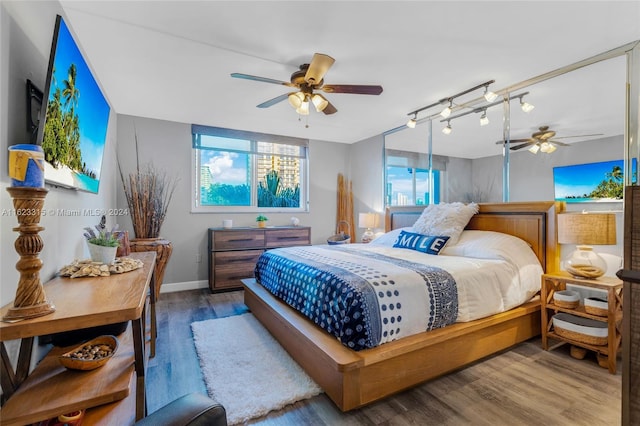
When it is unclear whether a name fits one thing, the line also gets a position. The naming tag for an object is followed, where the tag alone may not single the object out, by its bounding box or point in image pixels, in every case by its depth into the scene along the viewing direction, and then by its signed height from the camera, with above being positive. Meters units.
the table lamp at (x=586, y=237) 2.08 -0.19
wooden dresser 4.00 -0.57
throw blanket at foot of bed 1.65 -0.56
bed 1.61 -0.89
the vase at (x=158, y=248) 3.22 -0.43
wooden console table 0.91 -0.63
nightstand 2.02 -0.77
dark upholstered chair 0.62 -0.46
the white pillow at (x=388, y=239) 3.51 -0.35
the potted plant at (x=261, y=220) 4.52 -0.15
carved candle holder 0.92 -0.14
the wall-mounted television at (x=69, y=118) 1.31 +0.52
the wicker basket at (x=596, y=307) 2.08 -0.71
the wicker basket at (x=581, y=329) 2.07 -0.89
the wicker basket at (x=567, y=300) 2.28 -0.71
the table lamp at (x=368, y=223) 4.50 -0.19
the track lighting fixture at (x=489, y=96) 2.79 +1.14
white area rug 1.68 -1.12
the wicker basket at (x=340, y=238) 4.78 -0.47
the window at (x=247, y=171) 4.41 +0.66
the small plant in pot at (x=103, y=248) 1.71 -0.23
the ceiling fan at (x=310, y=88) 2.32 +1.08
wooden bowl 1.11 -0.60
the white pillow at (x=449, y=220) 2.97 -0.09
